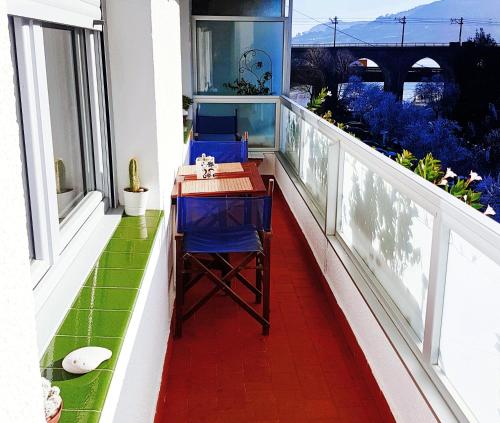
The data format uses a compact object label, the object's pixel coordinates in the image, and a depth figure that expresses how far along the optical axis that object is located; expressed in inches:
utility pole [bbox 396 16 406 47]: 1005.7
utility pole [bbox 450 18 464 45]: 1246.7
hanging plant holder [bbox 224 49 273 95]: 321.4
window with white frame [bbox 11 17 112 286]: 71.5
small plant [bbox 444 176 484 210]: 111.3
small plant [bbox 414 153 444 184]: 122.0
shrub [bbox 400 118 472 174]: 1094.4
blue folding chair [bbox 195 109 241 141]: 292.7
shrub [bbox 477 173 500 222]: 963.3
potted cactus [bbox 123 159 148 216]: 114.8
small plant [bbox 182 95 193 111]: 282.0
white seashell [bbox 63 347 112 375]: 58.7
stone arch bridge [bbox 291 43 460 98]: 916.0
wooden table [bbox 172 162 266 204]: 151.1
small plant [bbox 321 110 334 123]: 227.4
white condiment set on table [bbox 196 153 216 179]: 166.6
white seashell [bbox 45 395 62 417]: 46.3
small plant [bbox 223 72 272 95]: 323.3
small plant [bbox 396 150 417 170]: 133.6
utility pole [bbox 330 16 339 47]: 995.9
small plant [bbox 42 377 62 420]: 46.4
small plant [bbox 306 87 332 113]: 285.4
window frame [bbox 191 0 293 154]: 309.6
